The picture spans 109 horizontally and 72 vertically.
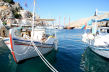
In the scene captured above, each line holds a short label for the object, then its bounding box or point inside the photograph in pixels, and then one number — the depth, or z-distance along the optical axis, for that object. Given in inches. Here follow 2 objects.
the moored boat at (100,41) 314.4
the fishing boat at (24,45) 249.0
